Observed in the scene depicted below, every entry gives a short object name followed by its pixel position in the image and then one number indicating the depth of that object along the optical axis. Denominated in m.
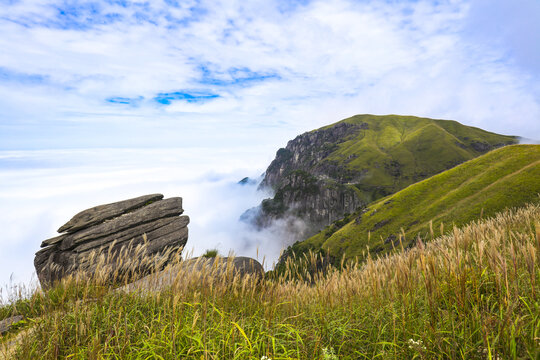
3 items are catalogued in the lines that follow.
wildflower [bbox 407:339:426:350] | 3.01
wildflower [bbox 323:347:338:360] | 2.99
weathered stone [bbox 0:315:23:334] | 6.30
